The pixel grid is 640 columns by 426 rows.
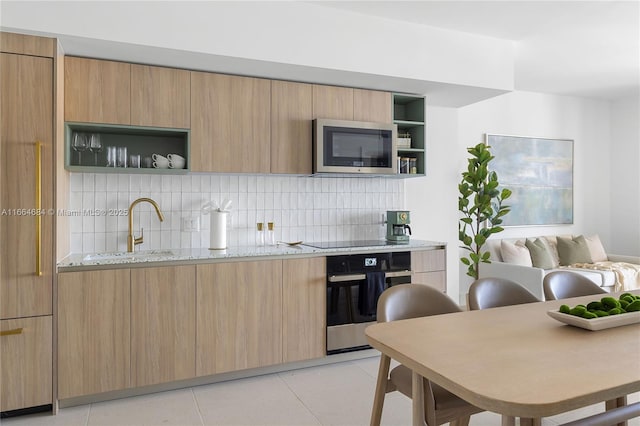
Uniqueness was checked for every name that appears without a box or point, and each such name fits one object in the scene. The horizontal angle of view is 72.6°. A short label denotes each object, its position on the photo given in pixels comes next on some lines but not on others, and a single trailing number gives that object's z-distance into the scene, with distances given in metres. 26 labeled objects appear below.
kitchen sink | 2.82
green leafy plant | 4.48
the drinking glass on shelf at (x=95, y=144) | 2.96
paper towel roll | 3.31
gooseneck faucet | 3.17
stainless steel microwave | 3.46
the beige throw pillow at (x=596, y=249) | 5.45
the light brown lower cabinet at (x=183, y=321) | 2.63
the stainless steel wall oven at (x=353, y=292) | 3.31
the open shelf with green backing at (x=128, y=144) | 2.92
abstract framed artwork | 5.48
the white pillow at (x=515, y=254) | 4.89
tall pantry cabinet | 2.47
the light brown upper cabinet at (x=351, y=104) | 3.56
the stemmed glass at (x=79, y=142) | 2.92
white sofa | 4.51
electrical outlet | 3.43
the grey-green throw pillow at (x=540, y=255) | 5.00
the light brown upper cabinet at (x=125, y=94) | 2.87
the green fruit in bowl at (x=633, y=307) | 1.75
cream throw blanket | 4.79
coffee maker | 3.85
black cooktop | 3.50
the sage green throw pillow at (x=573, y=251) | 5.21
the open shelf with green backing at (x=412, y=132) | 3.92
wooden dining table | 1.05
